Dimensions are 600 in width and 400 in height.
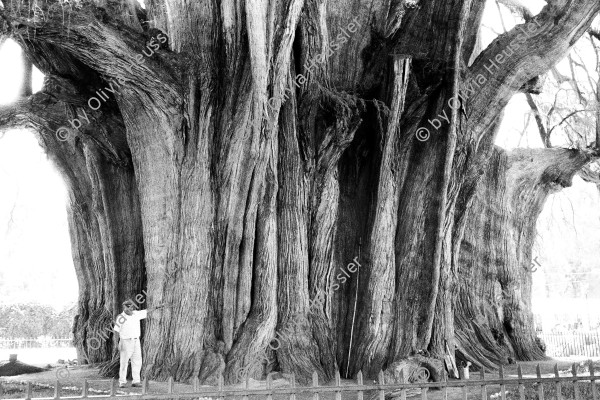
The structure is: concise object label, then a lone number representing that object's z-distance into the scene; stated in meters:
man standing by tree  6.70
